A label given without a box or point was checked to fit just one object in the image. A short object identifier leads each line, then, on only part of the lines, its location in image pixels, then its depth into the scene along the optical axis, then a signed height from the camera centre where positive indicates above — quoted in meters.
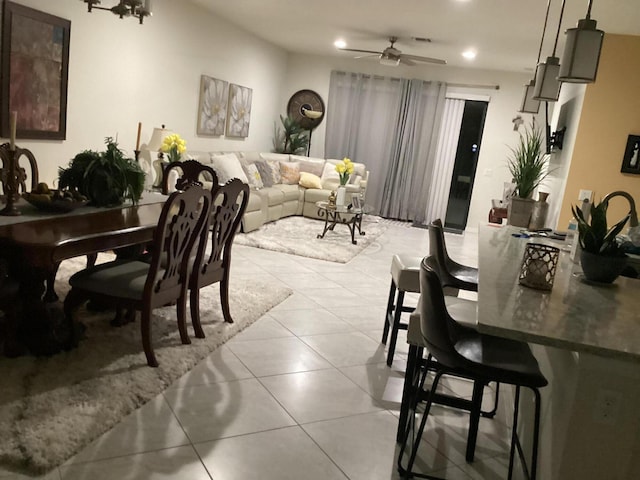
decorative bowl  2.69 -0.44
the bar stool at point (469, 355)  1.76 -0.64
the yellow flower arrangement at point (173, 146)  4.99 -0.13
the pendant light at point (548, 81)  3.15 +0.60
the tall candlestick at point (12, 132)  2.56 -0.10
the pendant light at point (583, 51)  2.29 +0.59
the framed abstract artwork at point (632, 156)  4.24 +0.29
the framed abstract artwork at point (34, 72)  3.86 +0.33
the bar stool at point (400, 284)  2.99 -0.70
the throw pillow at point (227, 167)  6.41 -0.34
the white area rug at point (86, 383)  1.95 -1.20
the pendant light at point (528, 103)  4.16 +0.61
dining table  2.19 -0.56
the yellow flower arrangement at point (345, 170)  6.74 -0.20
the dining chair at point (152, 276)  2.55 -0.76
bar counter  1.39 -0.52
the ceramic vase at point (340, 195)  6.65 -0.52
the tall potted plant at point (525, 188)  3.93 -0.08
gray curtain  8.57 +0.44
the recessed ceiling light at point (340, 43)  7.29 +1.57
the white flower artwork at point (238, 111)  7.34 +0.43
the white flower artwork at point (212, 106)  6.61 +0.41
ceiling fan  6.20 +1.24
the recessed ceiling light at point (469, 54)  6.88 +1.57
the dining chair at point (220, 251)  3.00 -0.68
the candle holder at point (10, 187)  2.54 -0.37
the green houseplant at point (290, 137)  8.91 +0.17
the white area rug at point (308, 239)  5.76 -1.09
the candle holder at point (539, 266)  1.82 -0.30
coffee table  6.48 -0.75
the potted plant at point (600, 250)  2.02 -0.24
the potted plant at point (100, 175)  2.96 -0.30
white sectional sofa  6.50 -0.46
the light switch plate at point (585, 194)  4.38 -0.07
